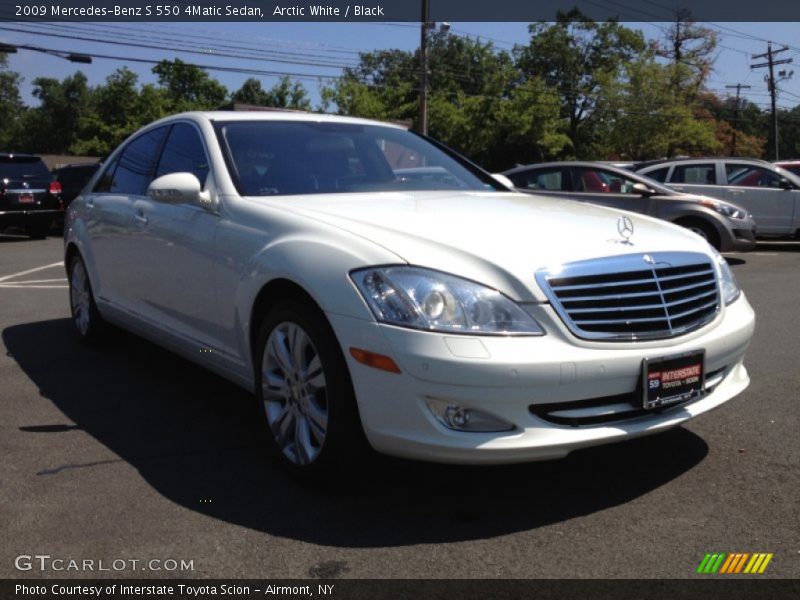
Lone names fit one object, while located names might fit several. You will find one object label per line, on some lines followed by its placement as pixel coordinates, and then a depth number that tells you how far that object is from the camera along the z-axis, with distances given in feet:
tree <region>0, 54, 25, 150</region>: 278.87
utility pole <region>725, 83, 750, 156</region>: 203.58
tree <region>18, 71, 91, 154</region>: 289.94
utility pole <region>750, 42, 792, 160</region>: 184.85
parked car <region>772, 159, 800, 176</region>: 57.31
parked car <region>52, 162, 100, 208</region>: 63.92
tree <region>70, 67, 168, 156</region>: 224.53
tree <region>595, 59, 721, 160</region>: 152.35
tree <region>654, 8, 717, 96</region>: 195.93
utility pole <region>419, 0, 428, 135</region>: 96.12
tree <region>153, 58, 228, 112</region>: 275.80
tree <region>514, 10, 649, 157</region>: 198.18
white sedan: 10.06
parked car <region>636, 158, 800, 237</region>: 48.24
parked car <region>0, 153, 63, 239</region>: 56.49
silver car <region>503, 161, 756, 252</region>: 40.55
